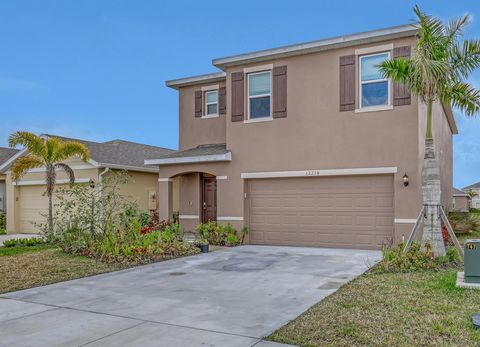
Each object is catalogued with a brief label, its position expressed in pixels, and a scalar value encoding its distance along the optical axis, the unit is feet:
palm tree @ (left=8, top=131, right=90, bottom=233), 51.83
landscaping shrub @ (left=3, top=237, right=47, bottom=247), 47.25
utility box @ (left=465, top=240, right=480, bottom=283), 22.94
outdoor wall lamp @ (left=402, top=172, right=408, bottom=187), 38.19
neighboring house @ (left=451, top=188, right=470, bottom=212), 129.29
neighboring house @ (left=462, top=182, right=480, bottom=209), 174.60
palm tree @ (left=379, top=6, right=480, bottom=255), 30.37
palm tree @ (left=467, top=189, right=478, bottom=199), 155.93
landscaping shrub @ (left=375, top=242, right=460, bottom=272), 28.14
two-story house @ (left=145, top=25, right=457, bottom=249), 39.01
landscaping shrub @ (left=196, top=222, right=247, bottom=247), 44.78
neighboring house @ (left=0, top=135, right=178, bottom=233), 57.00
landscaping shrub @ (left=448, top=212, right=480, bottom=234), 49.79
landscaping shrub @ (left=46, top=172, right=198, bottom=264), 36.14
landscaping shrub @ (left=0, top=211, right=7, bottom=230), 69.99
